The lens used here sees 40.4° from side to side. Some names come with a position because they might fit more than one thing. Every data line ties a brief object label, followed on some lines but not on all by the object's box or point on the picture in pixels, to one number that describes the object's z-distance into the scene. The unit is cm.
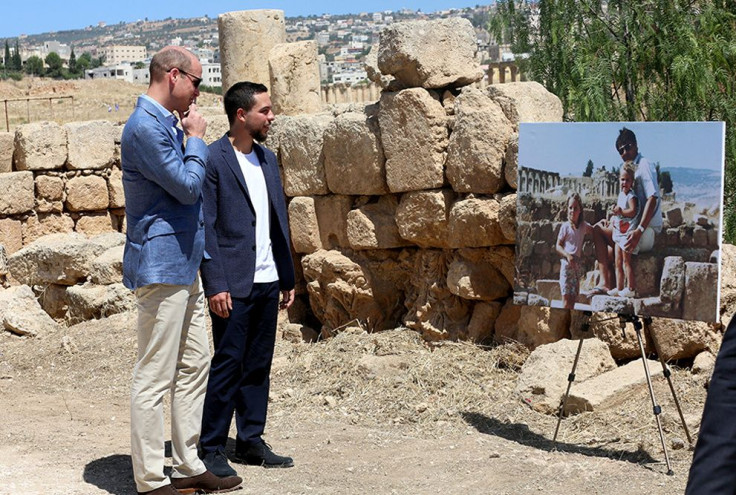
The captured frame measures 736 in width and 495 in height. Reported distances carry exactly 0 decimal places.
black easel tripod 519
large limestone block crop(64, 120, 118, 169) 1079
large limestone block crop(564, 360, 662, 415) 604
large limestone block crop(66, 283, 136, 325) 920
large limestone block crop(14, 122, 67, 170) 1052
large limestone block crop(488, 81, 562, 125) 714
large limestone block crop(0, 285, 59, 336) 920
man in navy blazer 528
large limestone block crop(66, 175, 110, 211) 1082
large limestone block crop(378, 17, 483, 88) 735
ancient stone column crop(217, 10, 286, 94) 1107
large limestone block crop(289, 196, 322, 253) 841
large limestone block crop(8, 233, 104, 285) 959
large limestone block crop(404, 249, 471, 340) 771
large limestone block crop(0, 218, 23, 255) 1056
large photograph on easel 531
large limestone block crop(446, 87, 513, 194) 707
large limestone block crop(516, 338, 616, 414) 633
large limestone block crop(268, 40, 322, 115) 1016
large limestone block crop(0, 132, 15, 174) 1055
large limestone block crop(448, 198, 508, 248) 713
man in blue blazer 462
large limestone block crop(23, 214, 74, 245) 1073
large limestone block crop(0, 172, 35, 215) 1047
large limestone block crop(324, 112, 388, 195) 780
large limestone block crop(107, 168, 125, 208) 1107
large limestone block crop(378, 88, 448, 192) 741
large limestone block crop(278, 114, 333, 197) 828
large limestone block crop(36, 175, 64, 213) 1069
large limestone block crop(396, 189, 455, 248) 750
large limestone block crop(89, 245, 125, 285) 935
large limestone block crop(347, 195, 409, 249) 801
